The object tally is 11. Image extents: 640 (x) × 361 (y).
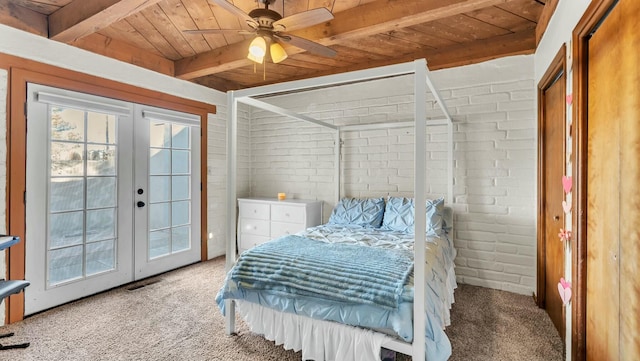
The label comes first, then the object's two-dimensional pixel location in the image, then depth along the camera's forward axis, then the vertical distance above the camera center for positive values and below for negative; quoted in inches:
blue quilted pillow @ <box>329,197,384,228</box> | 123.6 -13.3
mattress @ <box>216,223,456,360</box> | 61.4 -28.4
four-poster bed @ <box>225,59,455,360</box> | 60.1 +2.5
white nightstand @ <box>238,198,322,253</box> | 144.6 -18.3
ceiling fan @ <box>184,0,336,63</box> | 71.5 +39.0
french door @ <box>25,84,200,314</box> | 99.3 -4.7
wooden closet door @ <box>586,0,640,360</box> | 44.2 -1.3
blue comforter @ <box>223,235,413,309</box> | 64.5 -21.4
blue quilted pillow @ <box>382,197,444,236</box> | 107.3 -13.2
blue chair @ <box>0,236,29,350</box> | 71.1 -25.5
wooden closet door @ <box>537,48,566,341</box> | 82.5 -2.3
